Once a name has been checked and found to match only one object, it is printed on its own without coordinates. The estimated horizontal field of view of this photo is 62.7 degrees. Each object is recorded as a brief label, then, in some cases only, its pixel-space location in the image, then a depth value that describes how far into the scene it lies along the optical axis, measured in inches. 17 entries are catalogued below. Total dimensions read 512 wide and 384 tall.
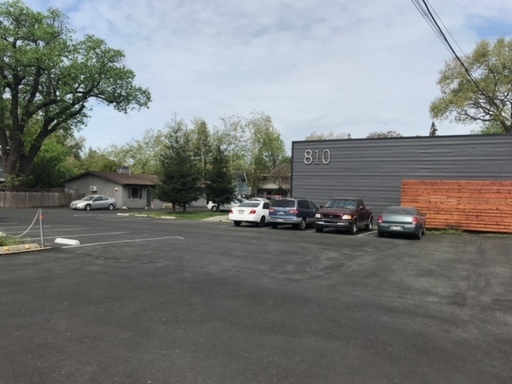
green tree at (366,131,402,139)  2682.6
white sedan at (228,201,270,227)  909.8
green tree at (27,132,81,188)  1949.9
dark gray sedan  711.7
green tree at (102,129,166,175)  2805.1
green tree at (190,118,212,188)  2273.5
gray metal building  893.2
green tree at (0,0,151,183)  1523.1
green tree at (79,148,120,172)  2748.5
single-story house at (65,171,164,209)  1808.6
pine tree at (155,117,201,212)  1332.4
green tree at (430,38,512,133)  1611.7
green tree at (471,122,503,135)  2340.1
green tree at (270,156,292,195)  2706.7
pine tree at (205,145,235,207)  1401.3
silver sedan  1592.0
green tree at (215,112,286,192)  2384.4
